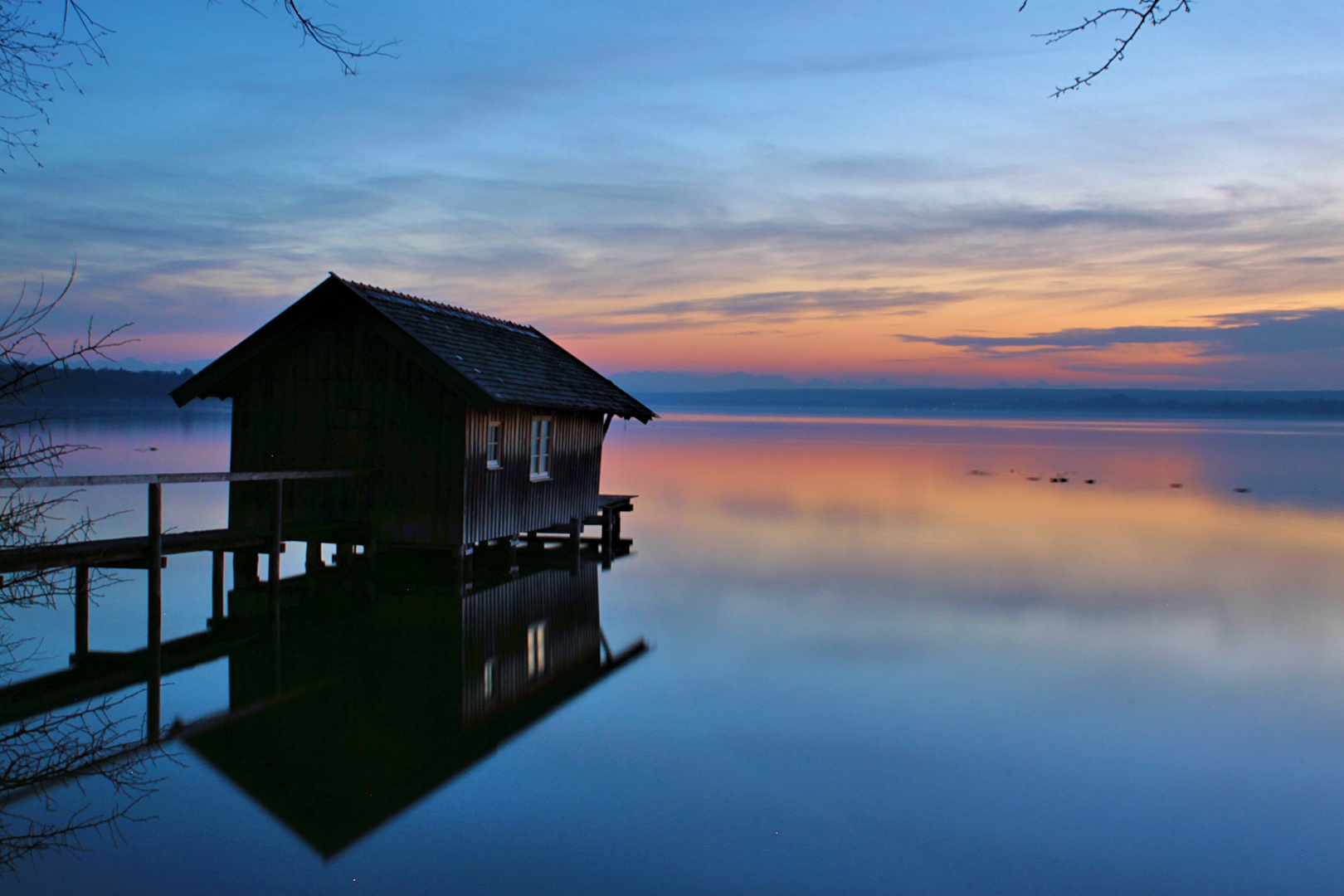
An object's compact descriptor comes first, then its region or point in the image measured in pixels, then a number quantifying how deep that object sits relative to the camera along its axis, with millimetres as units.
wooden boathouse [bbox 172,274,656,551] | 17156
